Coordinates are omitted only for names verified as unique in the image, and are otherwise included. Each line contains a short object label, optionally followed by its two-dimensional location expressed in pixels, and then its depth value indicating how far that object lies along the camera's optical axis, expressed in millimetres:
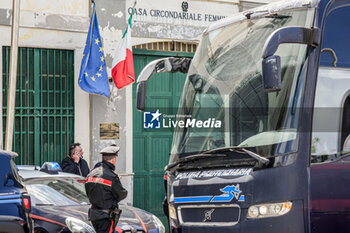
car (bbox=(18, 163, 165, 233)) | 10484
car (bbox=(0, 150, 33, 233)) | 7797
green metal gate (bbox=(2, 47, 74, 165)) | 15133
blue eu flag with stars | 15344
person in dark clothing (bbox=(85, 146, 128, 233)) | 10055
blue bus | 7398
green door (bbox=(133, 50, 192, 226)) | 16703
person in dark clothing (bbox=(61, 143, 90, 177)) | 14883
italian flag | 15742
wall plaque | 16094
